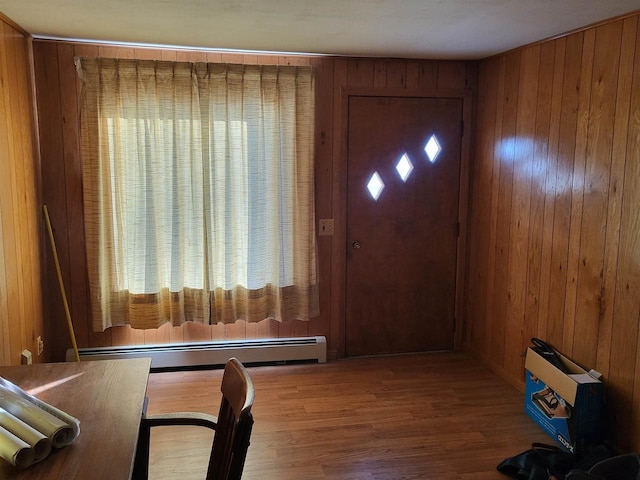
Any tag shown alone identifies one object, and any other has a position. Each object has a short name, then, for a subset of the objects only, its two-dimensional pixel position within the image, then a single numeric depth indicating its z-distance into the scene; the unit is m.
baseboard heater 3.86
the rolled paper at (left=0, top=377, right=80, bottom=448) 1.49
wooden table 1.41
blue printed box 2.80
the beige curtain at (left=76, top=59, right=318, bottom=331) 3.65
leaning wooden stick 3.60
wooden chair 1.40
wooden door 4.09
